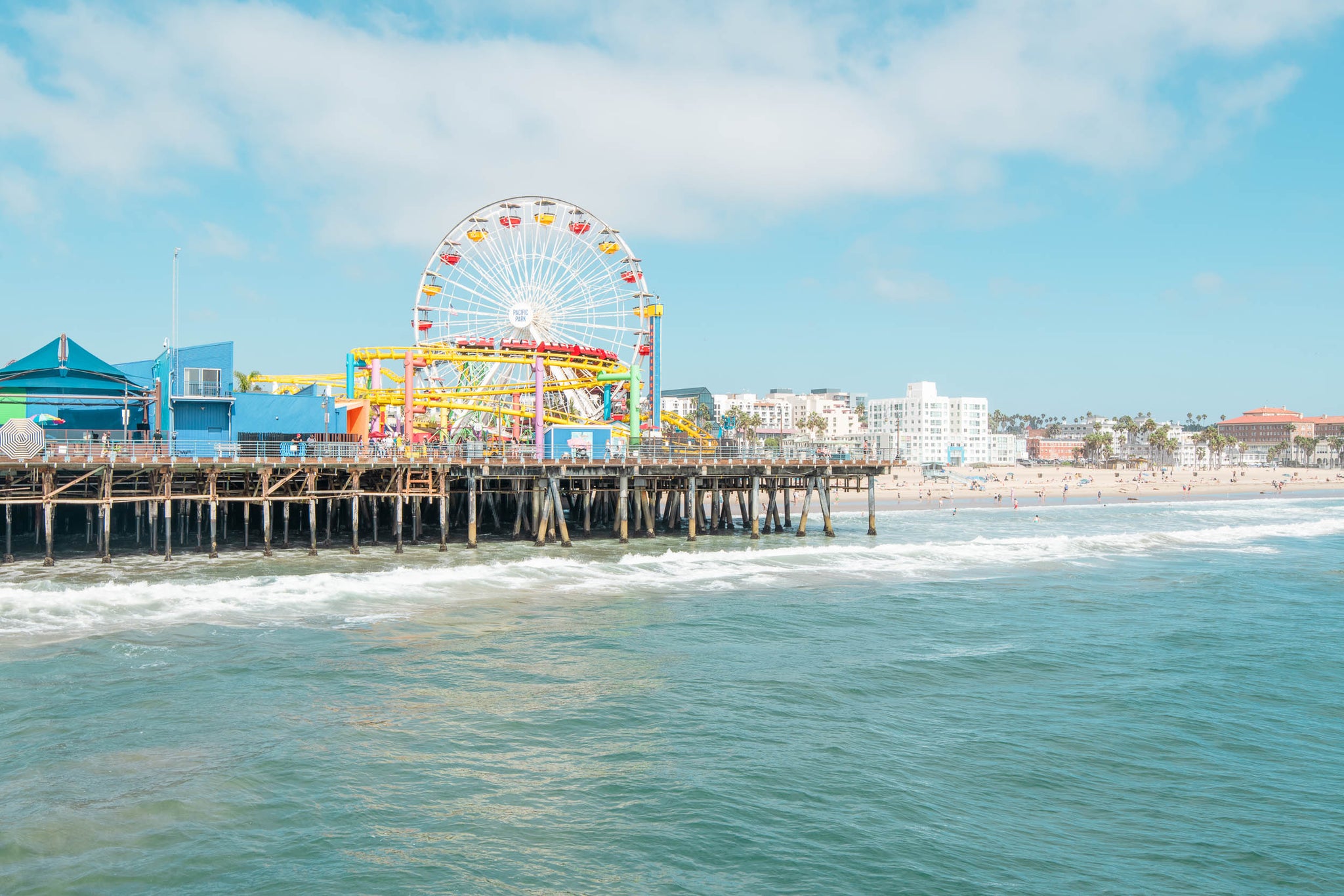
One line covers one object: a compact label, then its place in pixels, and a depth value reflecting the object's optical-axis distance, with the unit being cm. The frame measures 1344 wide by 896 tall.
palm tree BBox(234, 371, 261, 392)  5975
